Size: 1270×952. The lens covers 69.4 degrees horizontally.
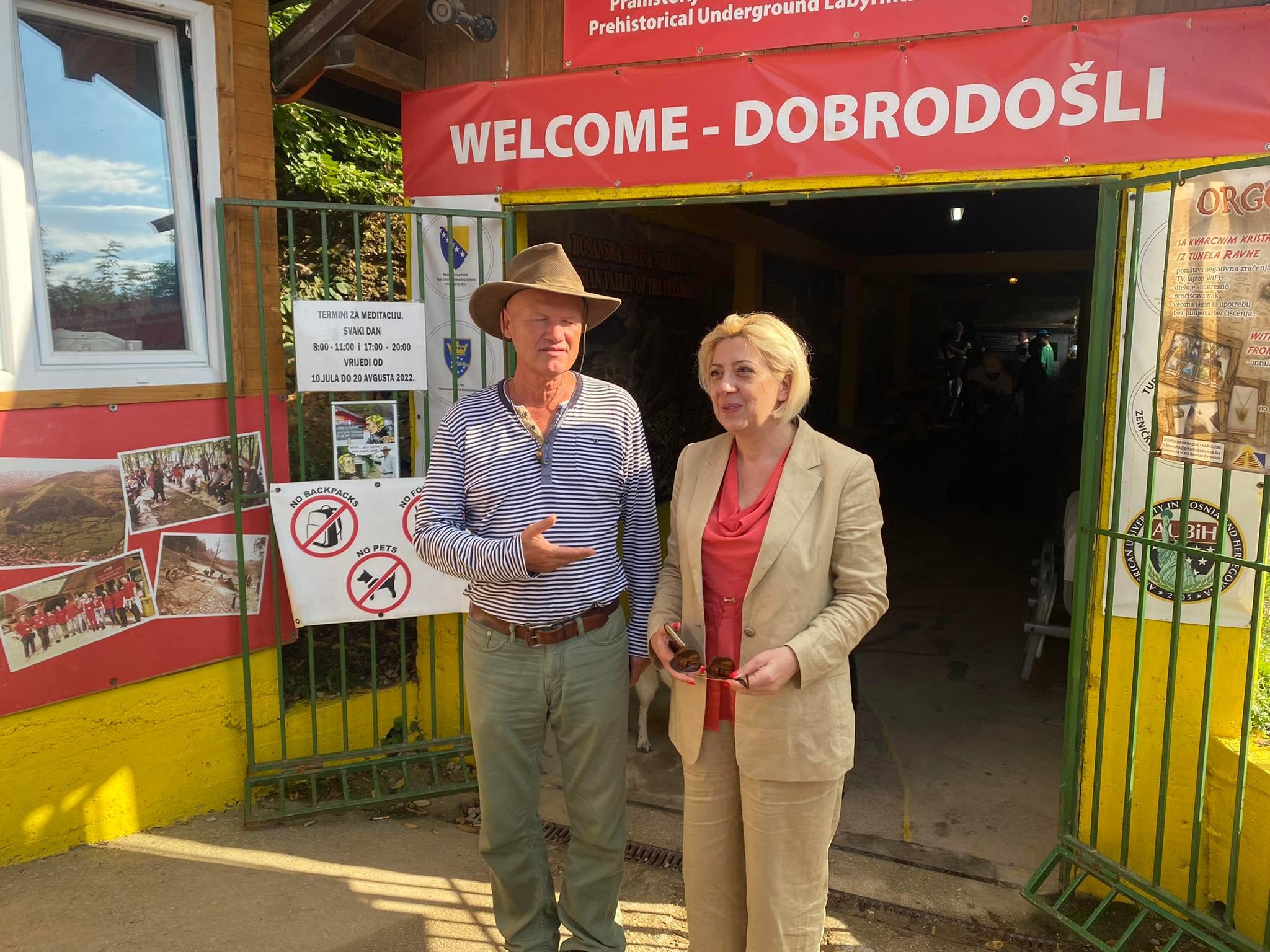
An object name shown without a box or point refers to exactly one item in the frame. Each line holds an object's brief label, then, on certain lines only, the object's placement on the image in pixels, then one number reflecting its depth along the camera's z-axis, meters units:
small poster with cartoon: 3.83
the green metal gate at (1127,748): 2.82
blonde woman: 2.24
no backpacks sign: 3.75
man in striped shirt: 2.61
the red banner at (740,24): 3.16
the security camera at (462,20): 3.74
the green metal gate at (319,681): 3.73
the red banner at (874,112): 2.87
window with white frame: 3.22
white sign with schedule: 3.65
